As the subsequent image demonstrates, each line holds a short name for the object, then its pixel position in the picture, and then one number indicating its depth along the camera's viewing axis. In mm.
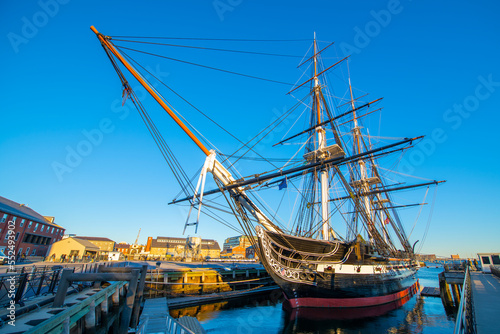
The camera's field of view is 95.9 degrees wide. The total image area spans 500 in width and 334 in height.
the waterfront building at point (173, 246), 75538
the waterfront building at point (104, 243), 82500
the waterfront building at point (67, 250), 35047
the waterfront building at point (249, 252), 82912
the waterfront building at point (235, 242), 100800
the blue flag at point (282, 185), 14754
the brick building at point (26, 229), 33125
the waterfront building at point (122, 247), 88375
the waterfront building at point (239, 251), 91375
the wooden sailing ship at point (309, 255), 13281
